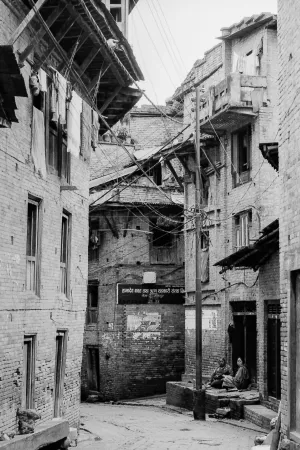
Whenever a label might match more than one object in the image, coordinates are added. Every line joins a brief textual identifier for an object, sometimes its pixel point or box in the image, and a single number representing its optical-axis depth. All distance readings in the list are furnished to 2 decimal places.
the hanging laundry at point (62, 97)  15.61
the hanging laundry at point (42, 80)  14.90
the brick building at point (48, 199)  13.73
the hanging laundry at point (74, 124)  16.05
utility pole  22.19
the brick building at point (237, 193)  25.53
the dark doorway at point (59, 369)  17.27
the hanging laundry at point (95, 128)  19.43
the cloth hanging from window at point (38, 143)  14.97
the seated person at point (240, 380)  25.08
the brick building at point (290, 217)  12.20
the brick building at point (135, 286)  33.00
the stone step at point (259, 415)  19.80
